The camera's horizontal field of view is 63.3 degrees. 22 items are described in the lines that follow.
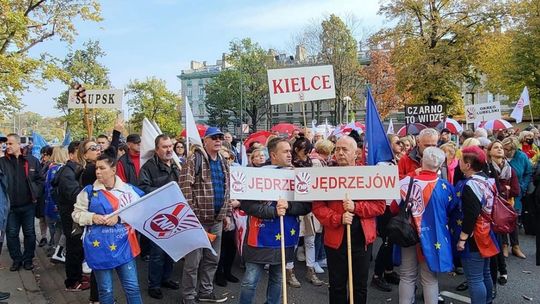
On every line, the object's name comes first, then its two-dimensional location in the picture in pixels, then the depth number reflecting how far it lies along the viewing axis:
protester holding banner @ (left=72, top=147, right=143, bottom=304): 3.96
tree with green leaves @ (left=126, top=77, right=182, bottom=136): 69.06
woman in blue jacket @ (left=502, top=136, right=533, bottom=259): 7.51
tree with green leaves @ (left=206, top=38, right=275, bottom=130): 62.03
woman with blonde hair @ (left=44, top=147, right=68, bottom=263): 6.89
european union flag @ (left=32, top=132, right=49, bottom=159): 13.94
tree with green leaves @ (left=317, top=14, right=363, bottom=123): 38.19
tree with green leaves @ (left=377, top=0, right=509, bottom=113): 30.81
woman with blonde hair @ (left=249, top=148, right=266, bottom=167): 5.53
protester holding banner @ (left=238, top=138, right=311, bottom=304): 4.07
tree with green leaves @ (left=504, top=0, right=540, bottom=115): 26.45
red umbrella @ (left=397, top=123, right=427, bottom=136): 13.18
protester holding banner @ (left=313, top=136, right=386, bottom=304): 3.92
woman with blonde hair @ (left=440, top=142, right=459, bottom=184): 5.96
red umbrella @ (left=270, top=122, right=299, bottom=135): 18.38
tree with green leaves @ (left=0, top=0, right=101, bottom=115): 16.25
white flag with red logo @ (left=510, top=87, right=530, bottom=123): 14.45
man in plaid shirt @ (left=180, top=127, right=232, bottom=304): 4.89
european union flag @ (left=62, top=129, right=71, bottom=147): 12.72
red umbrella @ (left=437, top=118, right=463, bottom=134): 14.96
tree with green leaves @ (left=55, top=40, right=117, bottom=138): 41.31
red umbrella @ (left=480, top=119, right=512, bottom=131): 15.52
